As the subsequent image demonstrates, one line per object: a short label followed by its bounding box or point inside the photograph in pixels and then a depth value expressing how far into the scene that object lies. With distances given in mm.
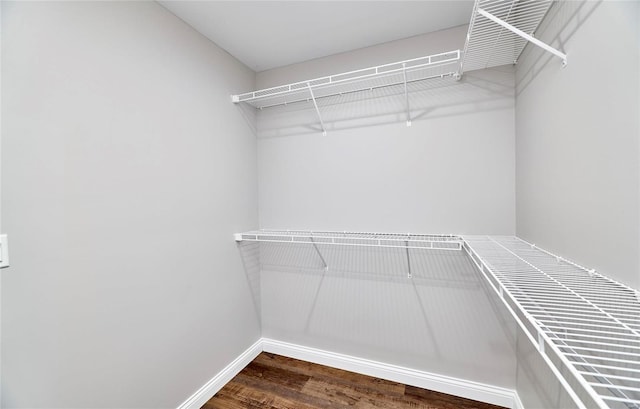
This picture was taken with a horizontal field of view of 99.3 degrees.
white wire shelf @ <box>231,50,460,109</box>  1677
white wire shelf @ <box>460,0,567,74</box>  1136
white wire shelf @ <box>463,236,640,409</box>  579
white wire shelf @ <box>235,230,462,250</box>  1729
